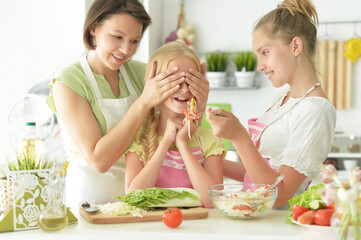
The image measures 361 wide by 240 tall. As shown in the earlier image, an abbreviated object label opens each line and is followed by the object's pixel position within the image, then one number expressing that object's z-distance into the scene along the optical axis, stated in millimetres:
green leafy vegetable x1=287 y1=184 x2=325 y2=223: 1488
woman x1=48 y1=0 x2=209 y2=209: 1922
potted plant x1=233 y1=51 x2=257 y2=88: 4594
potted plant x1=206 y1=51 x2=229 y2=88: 4668
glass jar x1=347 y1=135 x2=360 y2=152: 4184
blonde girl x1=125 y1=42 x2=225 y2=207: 1894
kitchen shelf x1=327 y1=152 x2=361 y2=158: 4145
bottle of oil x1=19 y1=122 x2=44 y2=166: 1555
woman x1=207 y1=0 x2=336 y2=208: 1748
